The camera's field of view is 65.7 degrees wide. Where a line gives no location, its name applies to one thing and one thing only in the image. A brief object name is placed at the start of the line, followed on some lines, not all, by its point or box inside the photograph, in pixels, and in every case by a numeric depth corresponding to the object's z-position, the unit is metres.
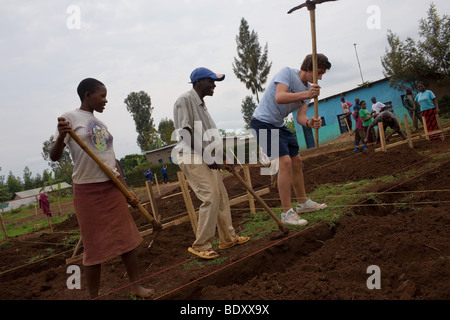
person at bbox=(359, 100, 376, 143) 10.52
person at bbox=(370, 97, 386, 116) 10.69
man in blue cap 3.13
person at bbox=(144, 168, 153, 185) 21.67
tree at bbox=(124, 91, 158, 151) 52.66
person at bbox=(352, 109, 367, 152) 11.05
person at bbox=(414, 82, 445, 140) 9.03
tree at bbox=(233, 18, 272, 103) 35.22
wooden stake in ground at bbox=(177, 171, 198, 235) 4.46
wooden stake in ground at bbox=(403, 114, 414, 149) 8.23
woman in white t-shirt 2.38
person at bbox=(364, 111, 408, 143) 9.72
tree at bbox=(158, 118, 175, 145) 51.64
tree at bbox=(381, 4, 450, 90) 19.78
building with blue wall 20.81
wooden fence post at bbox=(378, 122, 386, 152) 8.23
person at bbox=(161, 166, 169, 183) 26.24
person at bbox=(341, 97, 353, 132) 14.00
